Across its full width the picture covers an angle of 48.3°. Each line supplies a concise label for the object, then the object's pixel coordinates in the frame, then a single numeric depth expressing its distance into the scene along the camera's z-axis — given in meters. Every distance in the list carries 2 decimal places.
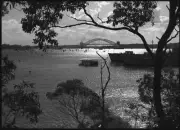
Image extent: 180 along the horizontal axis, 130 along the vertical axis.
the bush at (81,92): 12.94
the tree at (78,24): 6.11
